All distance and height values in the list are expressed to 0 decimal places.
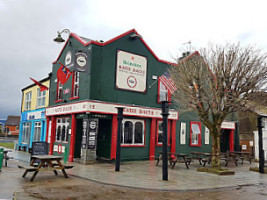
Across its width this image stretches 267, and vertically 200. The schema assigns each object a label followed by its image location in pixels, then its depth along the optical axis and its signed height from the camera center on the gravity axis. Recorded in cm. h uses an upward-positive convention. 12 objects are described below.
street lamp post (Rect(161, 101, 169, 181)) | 1038 -16
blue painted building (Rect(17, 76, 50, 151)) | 2175 +132
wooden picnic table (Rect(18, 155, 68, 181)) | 975 -130
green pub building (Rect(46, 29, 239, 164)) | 1545 +178
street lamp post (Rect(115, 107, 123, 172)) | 1231 -27
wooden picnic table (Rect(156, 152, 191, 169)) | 1381 -129
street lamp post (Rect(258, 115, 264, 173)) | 1358 -87
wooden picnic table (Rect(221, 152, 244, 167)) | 1648 -127
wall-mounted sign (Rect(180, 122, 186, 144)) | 1933 +9
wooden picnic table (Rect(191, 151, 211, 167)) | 1461 -134
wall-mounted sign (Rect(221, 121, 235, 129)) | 2160 +84
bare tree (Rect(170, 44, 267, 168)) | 1242 +251
